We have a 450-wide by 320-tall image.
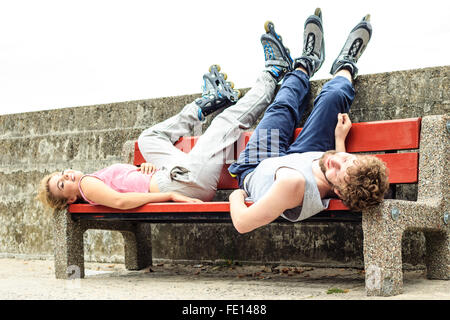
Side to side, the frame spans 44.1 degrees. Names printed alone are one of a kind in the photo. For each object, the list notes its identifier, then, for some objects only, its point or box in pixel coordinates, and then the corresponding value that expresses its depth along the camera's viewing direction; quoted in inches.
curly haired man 110.9
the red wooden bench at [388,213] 111.9
